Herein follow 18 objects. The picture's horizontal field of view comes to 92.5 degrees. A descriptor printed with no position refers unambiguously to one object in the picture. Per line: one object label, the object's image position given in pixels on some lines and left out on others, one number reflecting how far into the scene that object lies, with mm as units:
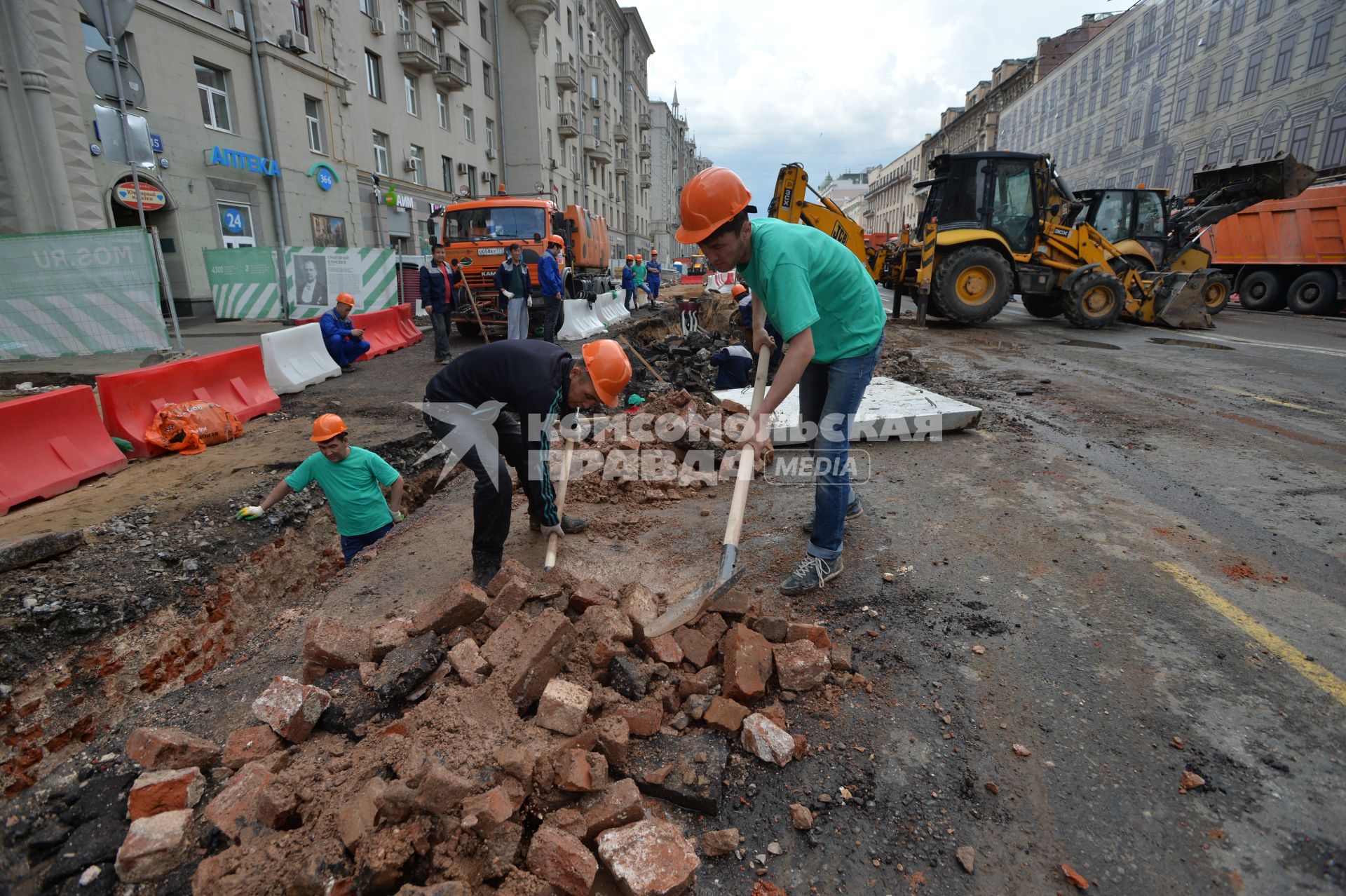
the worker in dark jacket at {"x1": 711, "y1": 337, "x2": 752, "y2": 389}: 6961
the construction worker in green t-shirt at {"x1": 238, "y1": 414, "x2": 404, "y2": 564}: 3959
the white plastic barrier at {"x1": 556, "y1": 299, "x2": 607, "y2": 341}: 13758
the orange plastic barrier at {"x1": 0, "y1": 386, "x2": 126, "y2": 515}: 4633
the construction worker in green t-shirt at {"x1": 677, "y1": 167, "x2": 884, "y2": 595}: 2701
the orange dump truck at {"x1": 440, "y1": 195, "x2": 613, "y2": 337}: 12203
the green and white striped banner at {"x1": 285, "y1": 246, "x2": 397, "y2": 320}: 13562
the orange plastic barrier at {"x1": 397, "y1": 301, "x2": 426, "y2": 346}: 12977
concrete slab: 5184
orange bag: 5738
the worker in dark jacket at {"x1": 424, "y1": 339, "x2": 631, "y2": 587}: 3160
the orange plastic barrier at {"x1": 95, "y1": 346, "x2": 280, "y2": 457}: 5559
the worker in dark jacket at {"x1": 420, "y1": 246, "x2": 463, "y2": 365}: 10375
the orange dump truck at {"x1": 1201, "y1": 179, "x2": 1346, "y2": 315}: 14508
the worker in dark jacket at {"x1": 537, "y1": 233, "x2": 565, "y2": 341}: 10602
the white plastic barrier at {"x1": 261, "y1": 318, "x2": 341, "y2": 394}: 7812
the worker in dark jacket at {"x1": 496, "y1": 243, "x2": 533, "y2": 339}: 10625
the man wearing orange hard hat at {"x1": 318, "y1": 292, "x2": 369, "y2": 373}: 9016
